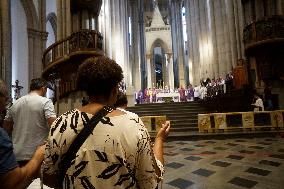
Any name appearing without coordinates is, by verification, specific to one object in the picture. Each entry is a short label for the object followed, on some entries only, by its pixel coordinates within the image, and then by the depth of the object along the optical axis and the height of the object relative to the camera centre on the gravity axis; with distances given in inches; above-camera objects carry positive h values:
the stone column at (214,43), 754.2 +193.3
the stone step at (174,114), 478.3 -15.7
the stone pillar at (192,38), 1058.9 +299.8
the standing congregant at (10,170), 46.3 -11.8
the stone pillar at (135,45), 1293.1 +335.5
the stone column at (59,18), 532.7 +197.4
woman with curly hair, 44.3 -6.8
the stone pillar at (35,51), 676.1 +163.7
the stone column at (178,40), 1275.8 +358.3
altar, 866.1 +33.5
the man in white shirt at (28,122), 99.9 -5.0
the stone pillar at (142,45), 1334.9 +345.3
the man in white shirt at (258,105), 402.0 -2.3
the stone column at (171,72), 1334.9 +184.5
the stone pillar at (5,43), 385.7 +108.5
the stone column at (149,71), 1363.8 +203.3
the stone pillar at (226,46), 657.2 +159.1
